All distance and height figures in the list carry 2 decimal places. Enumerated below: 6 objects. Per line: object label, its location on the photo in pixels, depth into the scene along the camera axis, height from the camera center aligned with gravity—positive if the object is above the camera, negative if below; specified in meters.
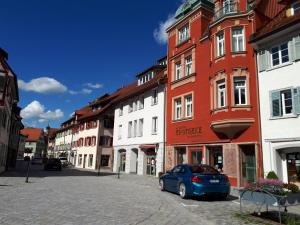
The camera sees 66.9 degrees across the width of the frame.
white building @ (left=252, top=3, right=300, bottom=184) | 12.09 +3.54
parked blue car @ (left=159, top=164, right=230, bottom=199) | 9.64 -1.11
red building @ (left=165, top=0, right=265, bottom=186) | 14.11 +4.57
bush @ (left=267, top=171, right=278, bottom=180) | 11.19 -0.83
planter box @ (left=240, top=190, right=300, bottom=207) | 6.07 -1.10
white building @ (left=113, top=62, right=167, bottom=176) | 21.41 +2.88
